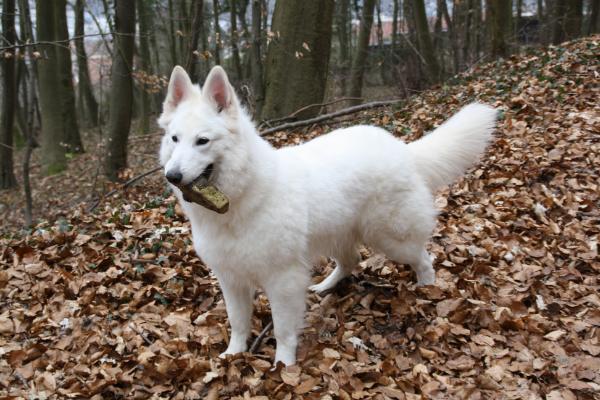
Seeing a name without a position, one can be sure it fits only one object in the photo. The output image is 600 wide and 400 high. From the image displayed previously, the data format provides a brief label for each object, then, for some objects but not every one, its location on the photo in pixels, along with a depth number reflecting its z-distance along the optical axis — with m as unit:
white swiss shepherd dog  3.16
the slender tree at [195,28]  8.17
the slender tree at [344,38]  22.36
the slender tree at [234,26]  18.05
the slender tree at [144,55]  18.14
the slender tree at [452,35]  14.25
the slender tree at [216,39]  8.21
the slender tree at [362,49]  16.79
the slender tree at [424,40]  13.60
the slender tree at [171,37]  17.88
